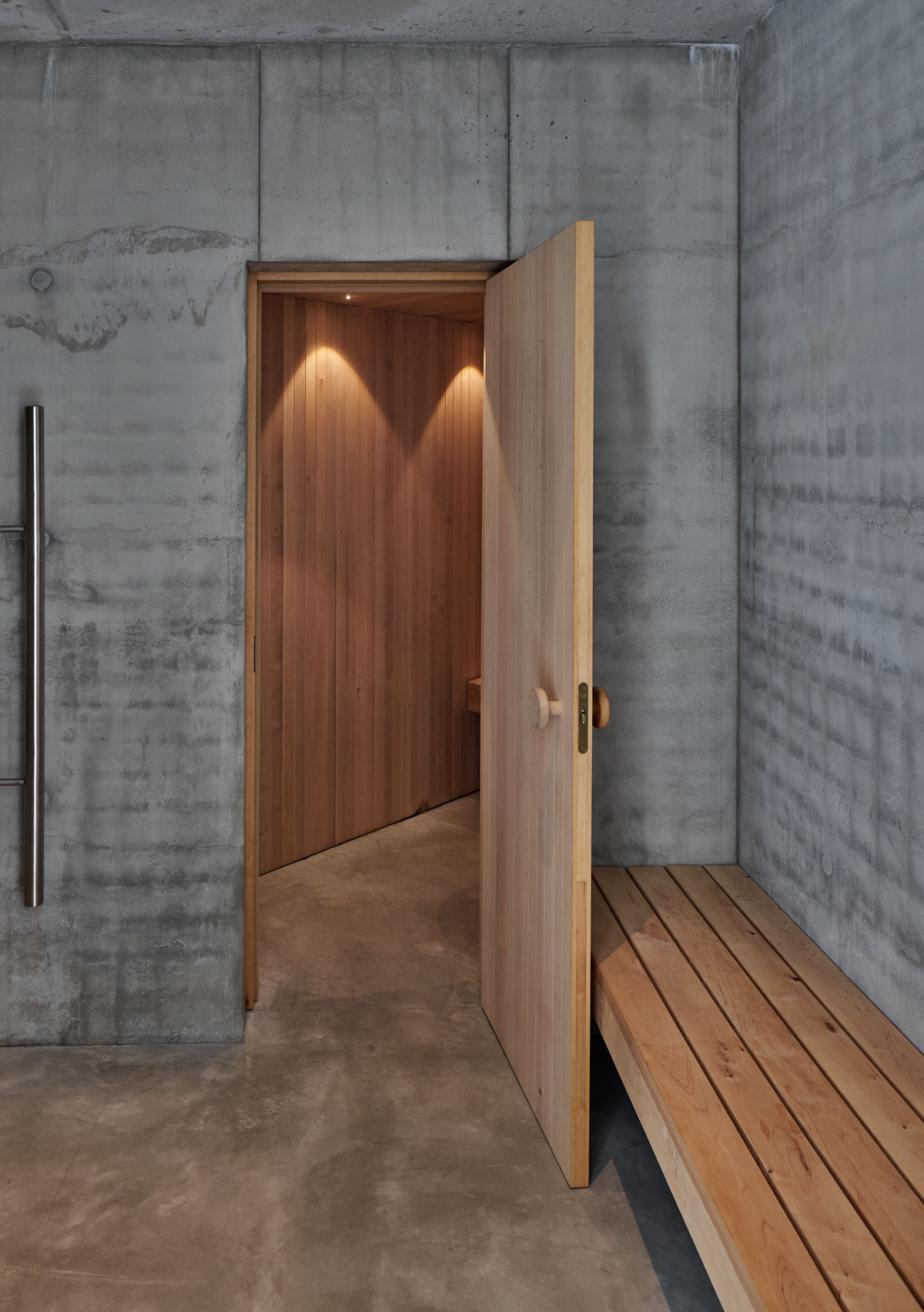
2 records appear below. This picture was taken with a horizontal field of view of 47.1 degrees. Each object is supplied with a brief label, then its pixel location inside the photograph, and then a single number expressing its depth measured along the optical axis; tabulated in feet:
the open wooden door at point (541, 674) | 7.52
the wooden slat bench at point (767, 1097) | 4.93
